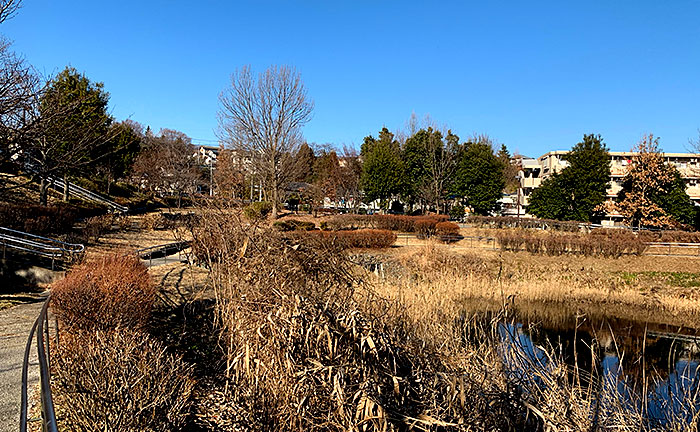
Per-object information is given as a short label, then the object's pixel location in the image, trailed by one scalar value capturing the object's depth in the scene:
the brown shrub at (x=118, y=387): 3.99
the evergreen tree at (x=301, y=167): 35.53
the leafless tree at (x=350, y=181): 45.03
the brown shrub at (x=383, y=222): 25.44
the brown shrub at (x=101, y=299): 5.74
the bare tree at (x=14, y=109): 7.52
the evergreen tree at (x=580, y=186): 30.70
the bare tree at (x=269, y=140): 33.25
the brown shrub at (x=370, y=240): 21.33
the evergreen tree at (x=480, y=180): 36.53
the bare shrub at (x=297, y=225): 22.05
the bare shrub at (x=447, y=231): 23.02
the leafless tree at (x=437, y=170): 38.66
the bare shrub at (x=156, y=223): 22.22
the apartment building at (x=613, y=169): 38.97
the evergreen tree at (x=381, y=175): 36.97
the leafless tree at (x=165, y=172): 32.75
